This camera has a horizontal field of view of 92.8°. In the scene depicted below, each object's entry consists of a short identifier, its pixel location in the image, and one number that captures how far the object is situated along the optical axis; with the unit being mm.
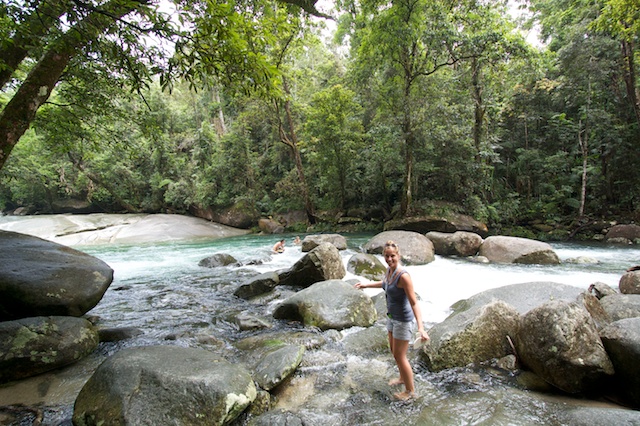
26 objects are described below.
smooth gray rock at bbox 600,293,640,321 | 4137
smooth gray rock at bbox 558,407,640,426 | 2406
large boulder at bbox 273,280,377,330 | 4910
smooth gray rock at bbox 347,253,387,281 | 7887
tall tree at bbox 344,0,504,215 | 11891
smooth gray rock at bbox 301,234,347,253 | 11677
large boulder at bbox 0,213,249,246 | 18000
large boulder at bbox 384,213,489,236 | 13953
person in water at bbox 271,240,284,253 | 12194
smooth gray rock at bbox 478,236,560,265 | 8562
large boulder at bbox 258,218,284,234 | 20297
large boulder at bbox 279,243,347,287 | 7082
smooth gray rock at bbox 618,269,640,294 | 5250
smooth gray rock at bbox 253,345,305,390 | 3318
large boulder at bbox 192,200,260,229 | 21500
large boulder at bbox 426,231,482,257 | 10016
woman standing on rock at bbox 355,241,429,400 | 3143
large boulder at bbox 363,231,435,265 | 9406
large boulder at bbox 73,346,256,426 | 2533
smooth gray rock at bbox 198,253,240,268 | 9891
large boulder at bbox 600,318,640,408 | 2848
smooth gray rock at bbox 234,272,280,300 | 6688
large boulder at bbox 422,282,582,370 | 3674
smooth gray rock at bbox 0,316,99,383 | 3344
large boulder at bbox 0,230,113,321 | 4324
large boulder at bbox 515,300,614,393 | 3010
